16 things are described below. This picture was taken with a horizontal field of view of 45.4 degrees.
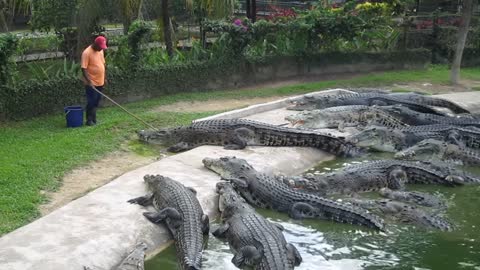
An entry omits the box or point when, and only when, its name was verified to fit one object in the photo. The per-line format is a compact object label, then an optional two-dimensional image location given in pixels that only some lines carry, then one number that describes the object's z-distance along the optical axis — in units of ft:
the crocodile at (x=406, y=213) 21.20
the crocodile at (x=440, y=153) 30.17
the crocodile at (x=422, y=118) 35.27
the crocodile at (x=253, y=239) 17.25
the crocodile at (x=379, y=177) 24.82
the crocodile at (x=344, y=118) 35.70
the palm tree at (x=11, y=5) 43.51
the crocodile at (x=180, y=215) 17.83
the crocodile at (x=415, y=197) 23.75
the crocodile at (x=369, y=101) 39.68
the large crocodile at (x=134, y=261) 16.48
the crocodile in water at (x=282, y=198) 21.57
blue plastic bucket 32.86
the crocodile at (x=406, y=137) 31.81
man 33.01
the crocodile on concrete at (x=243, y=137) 30.40
